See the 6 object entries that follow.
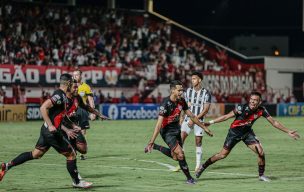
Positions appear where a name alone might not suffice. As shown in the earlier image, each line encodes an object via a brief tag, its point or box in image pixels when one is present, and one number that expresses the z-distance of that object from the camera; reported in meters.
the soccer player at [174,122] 15.29
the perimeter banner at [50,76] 43.47
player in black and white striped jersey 18.28
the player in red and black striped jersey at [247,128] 16.03
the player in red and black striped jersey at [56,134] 13.94
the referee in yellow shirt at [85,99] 20.75
